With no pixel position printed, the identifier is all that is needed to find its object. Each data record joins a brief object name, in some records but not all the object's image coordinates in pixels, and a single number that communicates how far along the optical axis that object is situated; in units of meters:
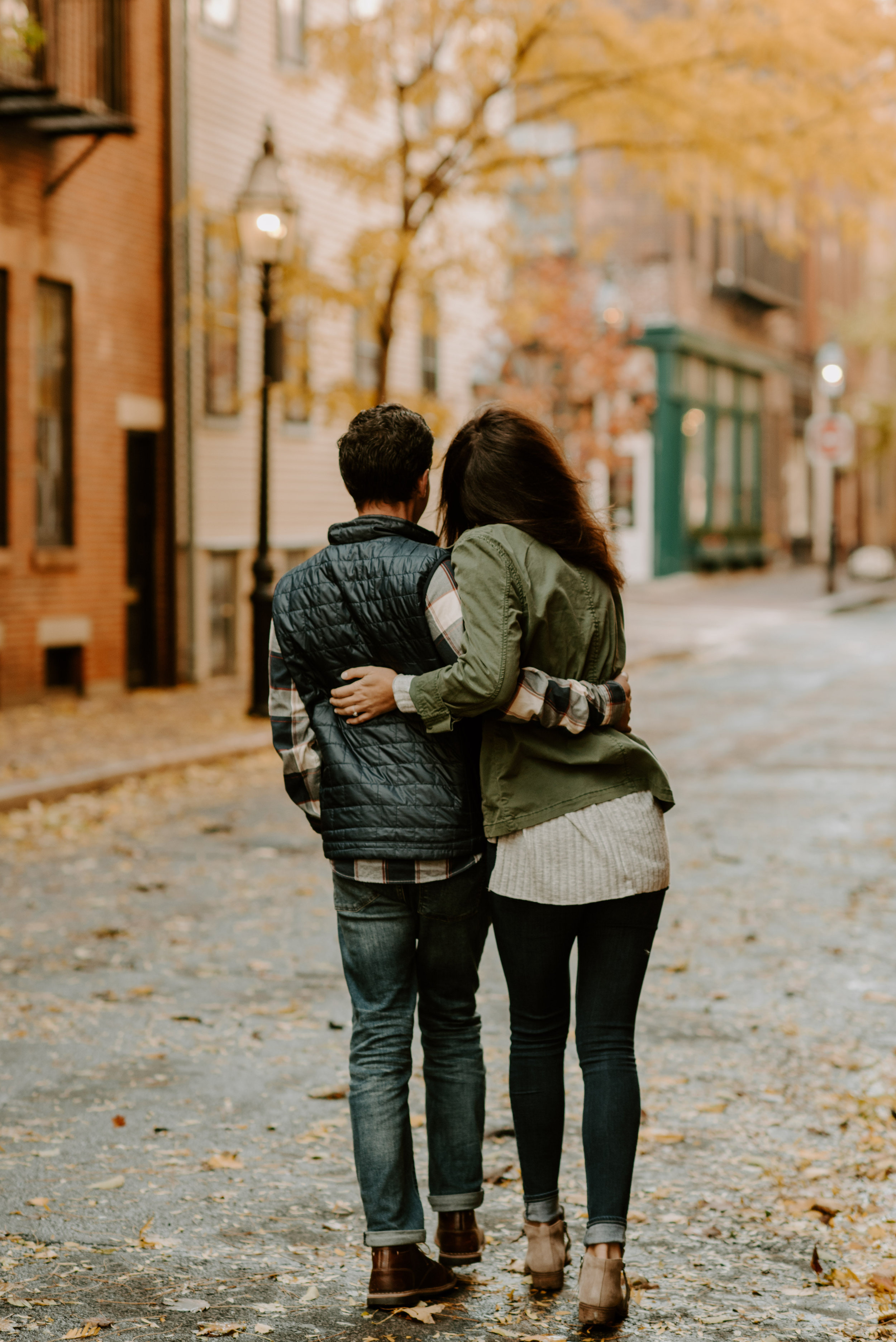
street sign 30.22
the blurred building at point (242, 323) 17.41
